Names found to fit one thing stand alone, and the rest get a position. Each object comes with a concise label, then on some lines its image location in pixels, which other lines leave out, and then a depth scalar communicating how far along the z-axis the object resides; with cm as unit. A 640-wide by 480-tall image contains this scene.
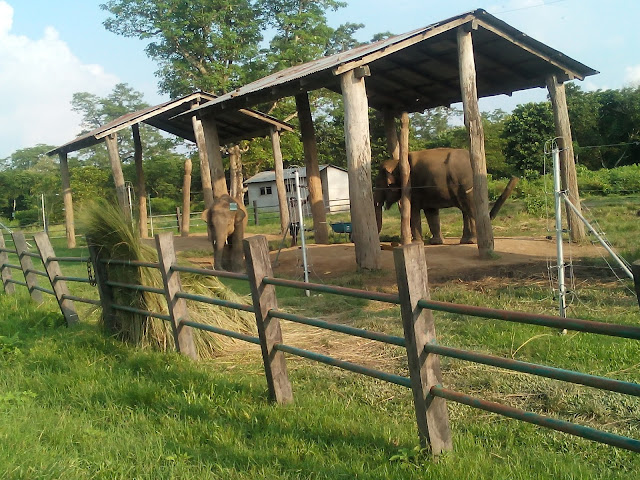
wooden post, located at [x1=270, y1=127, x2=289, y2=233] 1875
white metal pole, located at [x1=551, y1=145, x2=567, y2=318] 674
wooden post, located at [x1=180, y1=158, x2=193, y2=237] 2403
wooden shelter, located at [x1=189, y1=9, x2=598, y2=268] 1116
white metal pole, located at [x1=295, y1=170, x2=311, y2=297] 986
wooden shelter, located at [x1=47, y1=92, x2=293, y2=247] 1791
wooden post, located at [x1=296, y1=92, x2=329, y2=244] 1642
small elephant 1300
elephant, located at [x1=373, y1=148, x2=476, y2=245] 1557
